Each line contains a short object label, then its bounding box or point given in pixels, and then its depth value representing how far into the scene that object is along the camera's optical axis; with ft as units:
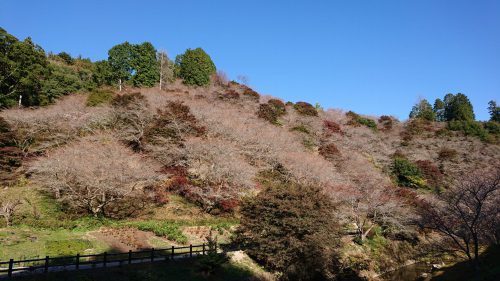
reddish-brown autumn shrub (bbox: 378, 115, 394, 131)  228.10
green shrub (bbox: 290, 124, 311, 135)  177.47
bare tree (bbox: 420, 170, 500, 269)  65.26
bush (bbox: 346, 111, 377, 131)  222.75
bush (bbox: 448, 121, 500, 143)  200.03
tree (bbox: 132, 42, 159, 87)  177.07
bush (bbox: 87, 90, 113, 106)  134.90
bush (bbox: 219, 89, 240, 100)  185.22
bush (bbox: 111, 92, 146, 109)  125.70
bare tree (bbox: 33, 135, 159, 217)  84.48
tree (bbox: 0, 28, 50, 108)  120.57
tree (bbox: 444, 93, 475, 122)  241.16
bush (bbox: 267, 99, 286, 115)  204.69
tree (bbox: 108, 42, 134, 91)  174.60
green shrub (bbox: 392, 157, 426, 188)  159.94
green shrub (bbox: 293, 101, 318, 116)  206.96
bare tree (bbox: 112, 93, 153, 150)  119.03
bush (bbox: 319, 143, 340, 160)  152.97
